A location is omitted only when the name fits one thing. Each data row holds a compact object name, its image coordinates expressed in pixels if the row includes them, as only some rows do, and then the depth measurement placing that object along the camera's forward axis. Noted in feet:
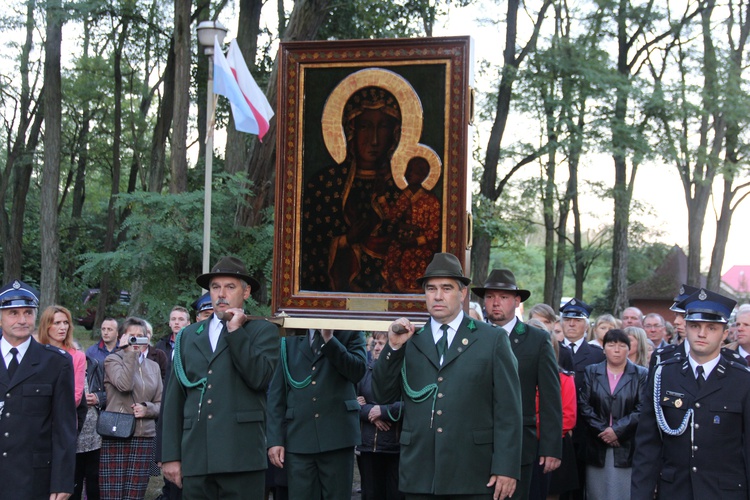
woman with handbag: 28.78
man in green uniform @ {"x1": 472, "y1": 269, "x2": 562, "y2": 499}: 21.04
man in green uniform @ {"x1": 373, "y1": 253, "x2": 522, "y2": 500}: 17.20
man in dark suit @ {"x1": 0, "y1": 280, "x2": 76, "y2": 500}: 19.27
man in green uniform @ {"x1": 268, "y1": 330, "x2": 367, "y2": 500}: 22.99
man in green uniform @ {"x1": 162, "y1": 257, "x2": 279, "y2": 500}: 19.04
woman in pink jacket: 26.50
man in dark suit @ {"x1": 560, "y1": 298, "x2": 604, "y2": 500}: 30.58
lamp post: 36.67
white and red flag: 37.86
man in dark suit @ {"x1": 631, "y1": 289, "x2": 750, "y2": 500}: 18.21
